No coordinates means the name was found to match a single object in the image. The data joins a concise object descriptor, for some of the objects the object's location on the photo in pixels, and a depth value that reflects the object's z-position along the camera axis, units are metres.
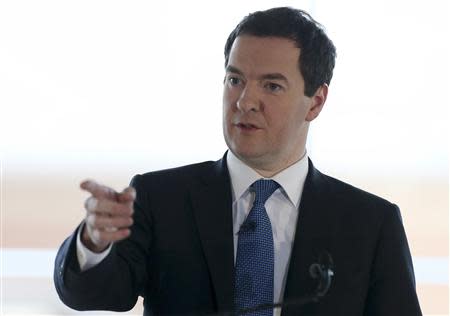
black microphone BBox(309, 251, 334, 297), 3.23
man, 4.02
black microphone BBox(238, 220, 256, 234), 4.09
